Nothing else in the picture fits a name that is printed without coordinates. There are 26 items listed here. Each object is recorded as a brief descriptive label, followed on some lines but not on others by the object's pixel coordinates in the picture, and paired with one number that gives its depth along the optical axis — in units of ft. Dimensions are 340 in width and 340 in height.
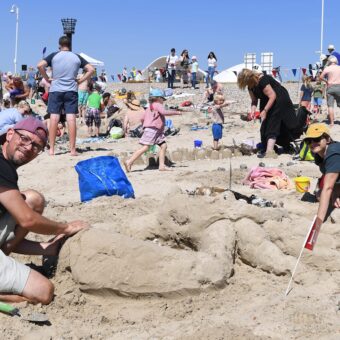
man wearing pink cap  11.24
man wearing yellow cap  14.30
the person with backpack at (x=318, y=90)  47.30
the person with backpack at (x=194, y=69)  79.30
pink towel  20.84
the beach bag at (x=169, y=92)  68.19
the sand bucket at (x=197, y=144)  33.35
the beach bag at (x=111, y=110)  53.93
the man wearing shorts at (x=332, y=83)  38.27
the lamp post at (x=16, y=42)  99.31
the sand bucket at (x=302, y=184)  19.60
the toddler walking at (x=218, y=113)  31.60
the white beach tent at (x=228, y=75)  110.93
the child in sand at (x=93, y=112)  41.68
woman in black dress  28.45
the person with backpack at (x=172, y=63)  75.97
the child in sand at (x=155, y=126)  26.03
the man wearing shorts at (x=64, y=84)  28.12
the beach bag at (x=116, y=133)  40.70
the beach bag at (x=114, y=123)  43.29
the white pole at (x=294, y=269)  12.00
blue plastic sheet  19.80
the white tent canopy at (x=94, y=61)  105.19
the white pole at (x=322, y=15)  90.22
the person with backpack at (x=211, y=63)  75.95
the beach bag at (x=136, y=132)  40.48
